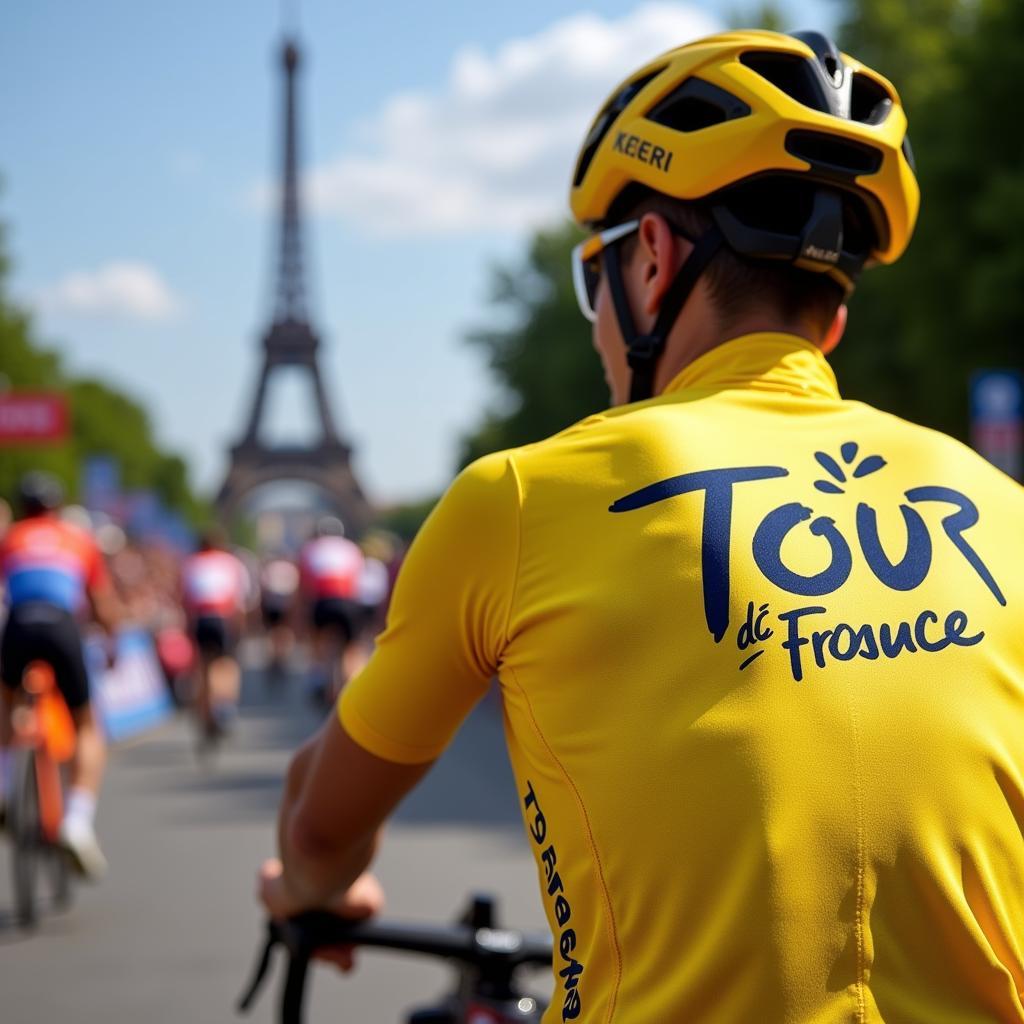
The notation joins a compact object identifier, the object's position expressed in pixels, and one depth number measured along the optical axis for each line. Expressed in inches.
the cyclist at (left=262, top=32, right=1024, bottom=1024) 65.9
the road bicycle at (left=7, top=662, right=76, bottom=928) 323.6
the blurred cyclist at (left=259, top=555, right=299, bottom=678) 1023.0
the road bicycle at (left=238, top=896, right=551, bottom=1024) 101.0
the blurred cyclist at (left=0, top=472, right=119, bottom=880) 335.0
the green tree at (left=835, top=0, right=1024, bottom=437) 930.1
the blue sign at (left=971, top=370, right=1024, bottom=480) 606.5
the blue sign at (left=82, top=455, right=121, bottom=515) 1919.3
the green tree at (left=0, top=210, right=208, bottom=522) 1995.6
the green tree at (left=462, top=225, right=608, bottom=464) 1840.6
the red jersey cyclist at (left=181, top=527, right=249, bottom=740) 639.8
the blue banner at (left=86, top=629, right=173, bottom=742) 719.7
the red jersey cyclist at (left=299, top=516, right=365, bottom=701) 668.1
